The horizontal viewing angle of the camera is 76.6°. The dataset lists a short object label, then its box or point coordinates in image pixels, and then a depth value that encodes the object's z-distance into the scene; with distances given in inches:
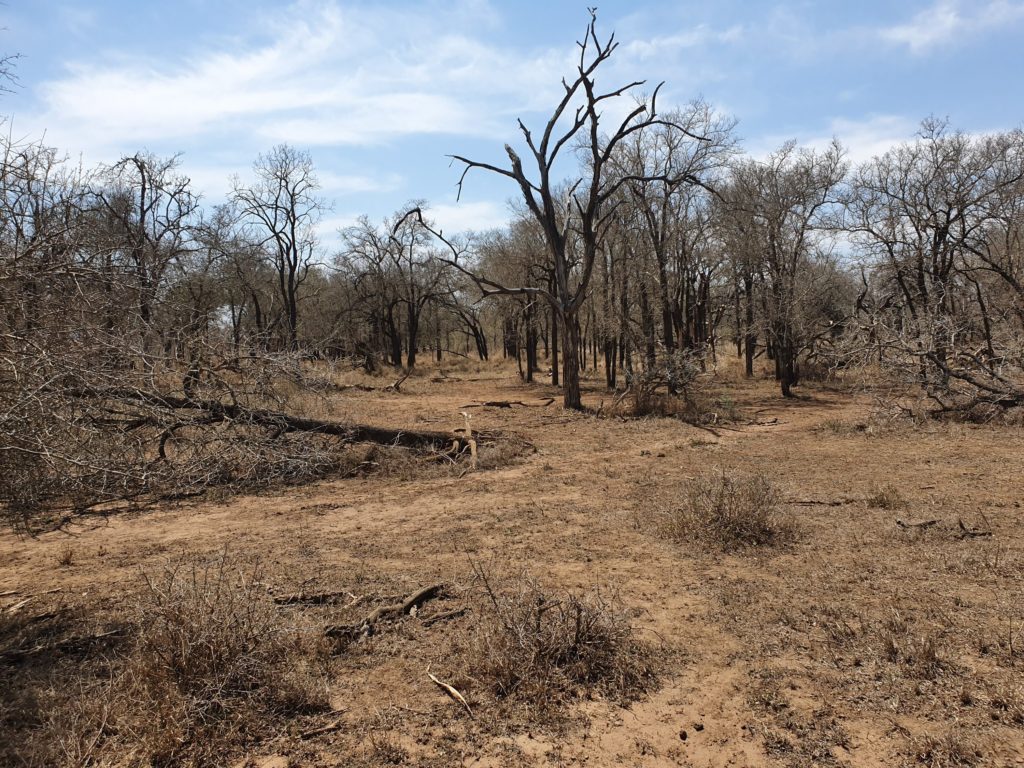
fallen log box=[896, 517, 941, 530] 243.9
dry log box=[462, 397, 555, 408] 763.4
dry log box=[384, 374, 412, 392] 1004.8
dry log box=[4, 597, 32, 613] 196.8
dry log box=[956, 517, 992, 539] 234.2
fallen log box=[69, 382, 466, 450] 308.8
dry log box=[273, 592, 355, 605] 195.6
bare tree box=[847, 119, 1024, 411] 505.4
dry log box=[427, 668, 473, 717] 138.1
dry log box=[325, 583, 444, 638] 173.2
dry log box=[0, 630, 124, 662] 166.6
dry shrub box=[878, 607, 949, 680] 141.9
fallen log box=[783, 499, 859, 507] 293.9
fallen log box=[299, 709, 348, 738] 130.4
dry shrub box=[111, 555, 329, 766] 125.3
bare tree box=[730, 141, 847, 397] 797.9
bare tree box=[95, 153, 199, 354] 783.6
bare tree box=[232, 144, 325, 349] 1253.1
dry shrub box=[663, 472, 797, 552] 239.9
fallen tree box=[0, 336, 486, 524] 148.7
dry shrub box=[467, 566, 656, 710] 142.6
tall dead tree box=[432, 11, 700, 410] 650.2
